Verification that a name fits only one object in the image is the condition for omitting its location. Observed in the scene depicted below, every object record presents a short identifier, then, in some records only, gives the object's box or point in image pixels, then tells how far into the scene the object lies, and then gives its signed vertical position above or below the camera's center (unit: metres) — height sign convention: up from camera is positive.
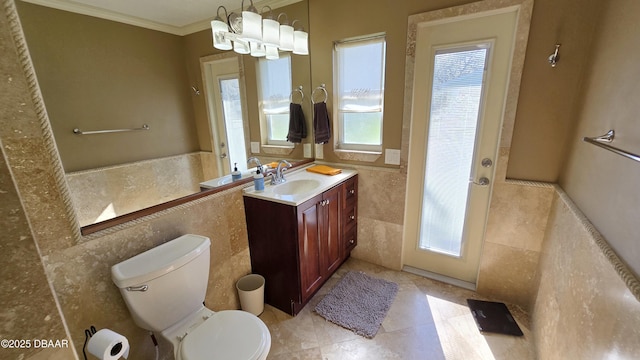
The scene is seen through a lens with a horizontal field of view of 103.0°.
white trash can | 1.79 -1.22
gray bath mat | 1.79 -1.42
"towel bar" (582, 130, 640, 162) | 0.87 -0.15
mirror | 0.97 +0.05
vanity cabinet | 1.66 -0.88
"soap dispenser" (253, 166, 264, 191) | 1.78 -0.45
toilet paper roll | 0.92 -0.80
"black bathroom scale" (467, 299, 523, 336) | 1.71 -1.43
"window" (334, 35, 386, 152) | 2.06 +0.18
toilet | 1.10 -0.88
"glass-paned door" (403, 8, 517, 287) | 1.71 -0.19
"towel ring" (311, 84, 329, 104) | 2.27 +0.20
